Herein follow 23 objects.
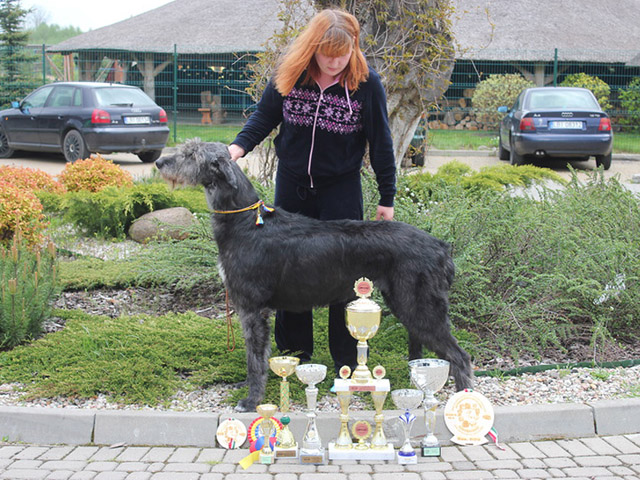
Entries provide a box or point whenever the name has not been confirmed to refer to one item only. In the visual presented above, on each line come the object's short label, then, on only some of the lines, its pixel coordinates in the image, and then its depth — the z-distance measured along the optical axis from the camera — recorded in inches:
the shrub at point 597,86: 912.9
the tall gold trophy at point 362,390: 150.9
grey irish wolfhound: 164.2
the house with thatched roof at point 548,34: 1037.2
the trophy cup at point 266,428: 149.4
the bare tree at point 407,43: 306.3
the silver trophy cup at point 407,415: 149.1
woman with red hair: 167.3
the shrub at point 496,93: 946.7
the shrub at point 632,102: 904.9
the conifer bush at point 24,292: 199.3
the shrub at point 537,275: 210.5
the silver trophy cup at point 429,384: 152.4
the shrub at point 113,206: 338.6
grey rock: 318.3
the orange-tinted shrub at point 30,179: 342.1
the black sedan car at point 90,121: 618.5
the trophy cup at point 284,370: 157.6
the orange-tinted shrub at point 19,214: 279.9
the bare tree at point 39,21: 2396.7
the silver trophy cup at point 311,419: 148.6
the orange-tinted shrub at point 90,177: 394.0
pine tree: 1056.2
